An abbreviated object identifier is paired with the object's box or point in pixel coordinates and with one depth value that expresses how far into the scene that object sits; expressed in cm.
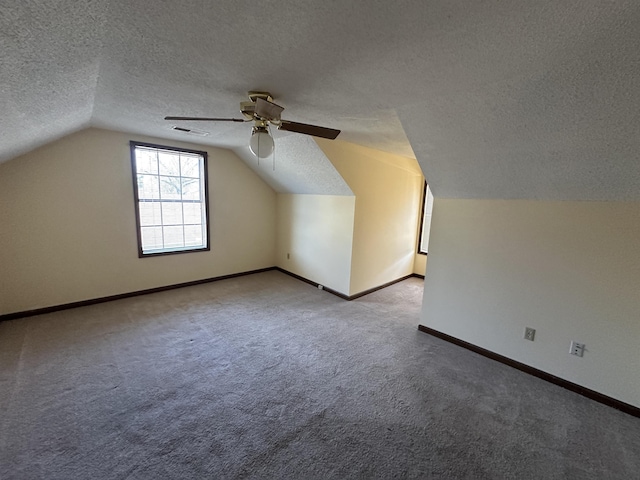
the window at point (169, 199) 383
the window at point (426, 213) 518
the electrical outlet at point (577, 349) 227
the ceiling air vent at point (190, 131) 317
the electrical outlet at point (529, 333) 249
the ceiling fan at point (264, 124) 184
